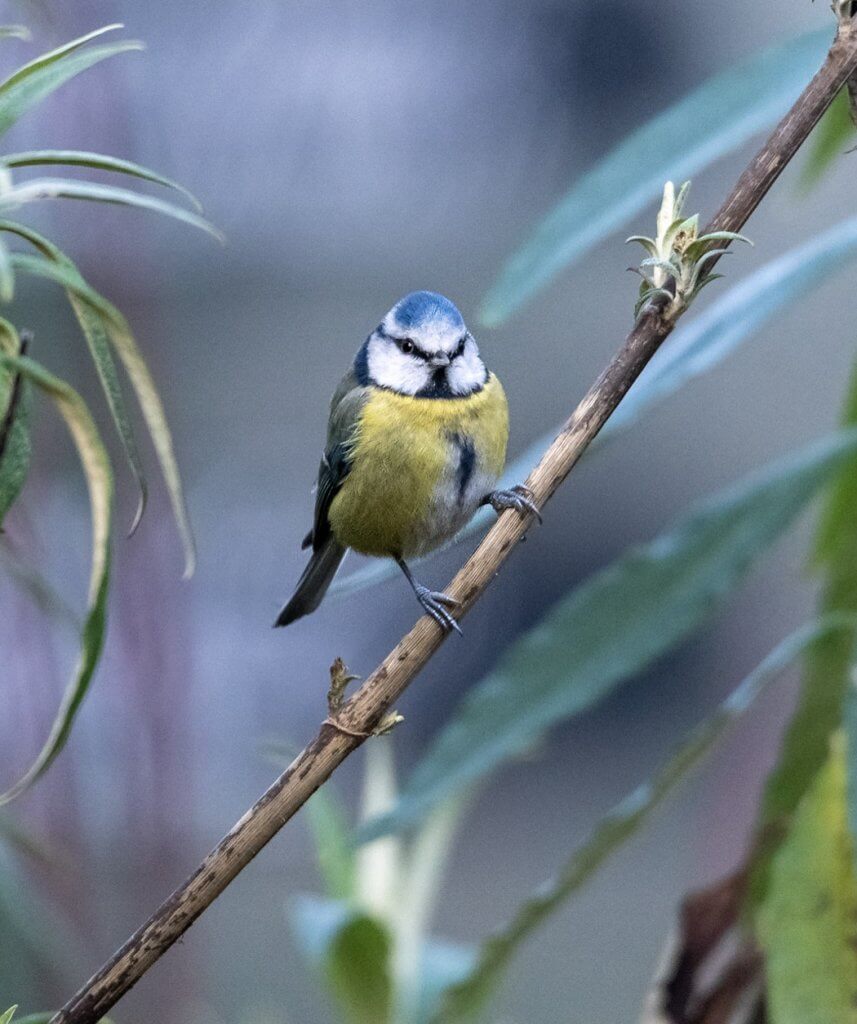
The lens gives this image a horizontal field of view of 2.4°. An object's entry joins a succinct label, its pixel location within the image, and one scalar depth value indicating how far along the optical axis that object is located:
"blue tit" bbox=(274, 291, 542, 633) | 4.85
